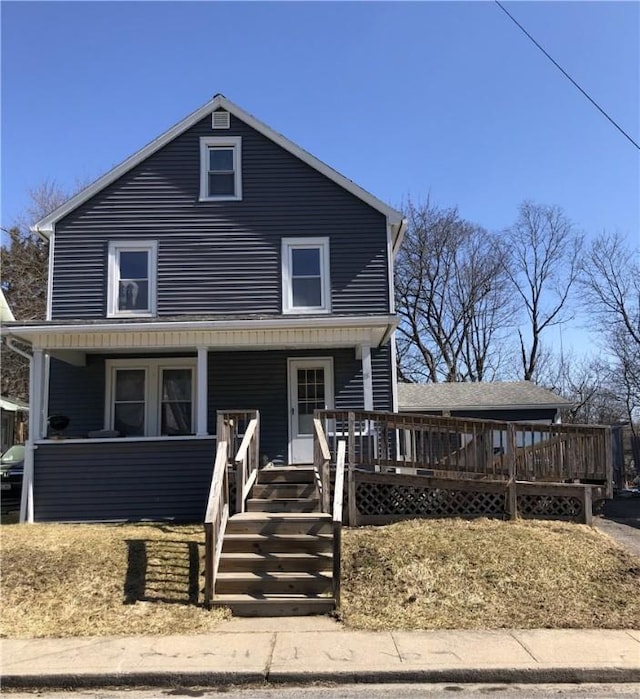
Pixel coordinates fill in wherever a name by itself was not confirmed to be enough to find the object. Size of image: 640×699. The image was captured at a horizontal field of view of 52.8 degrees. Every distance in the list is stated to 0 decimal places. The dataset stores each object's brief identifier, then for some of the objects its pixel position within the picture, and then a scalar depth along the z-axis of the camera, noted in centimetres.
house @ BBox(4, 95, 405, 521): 1332
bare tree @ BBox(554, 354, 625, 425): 3488
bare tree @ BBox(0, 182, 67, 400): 2889
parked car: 1620
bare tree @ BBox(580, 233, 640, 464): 2845
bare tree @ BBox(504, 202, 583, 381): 3638
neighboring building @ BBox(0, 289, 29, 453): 2405
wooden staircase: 706
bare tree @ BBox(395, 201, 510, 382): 3528
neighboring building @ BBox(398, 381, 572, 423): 2108
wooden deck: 995
